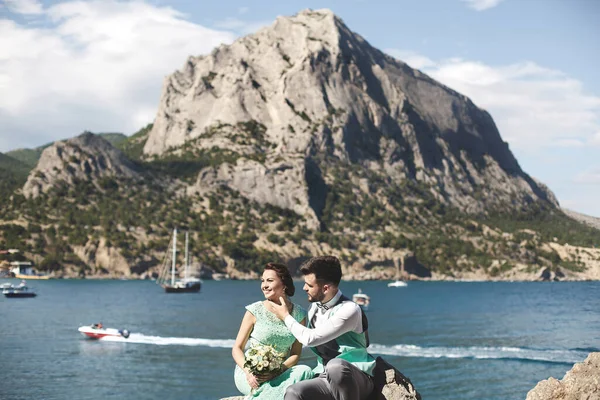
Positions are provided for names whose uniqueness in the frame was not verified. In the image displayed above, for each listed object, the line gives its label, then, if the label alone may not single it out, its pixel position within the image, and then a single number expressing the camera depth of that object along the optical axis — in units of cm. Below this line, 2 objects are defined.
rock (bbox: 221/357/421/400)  1016
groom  935
